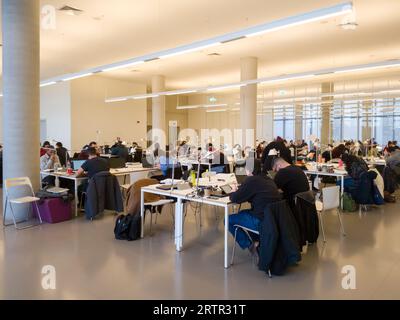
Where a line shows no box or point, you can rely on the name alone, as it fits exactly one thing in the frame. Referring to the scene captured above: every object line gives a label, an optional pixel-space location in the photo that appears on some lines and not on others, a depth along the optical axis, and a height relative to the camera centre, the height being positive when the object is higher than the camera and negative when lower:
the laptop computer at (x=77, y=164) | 5.88 -0.39
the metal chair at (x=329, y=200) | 4.05 -0.70
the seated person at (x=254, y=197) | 3.16 -0.52
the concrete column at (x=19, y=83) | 4.75 +0.79
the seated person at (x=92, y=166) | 5.12 -0.37
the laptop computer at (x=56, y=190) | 4.97 -0.70
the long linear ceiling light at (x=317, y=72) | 5.31 +1.24
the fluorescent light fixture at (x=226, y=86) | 8.12 +1.31
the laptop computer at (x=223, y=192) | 3.80 -0.57
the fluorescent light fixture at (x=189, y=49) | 4.42 +1.23
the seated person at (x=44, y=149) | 6.99 -0.16
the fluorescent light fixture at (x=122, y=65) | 5.66 +1.28
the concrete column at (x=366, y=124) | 12.92 +0.62
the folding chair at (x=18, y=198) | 4.56 -0.76
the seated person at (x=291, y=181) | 3.70 -0.43
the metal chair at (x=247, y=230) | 3.26 -0.85
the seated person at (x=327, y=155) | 7.79 -0.33
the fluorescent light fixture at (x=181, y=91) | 8.89 +1.27
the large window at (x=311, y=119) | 13.45 +0.86
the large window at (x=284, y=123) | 14.93 +0.79
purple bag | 4.84 -0.96
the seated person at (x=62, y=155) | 7.38 -0.30
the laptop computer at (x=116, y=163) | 6.35 -0.40
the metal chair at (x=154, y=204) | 4.33 -0.78
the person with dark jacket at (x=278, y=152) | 4.15 -0.16
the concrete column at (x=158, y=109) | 12.06 +1.12
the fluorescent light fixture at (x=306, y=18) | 3.22 +1.21
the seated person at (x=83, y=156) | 6.71 -0.29
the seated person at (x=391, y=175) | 6.56 -0.66
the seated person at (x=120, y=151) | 9.31 -0.27
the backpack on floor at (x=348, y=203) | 5.59 -1.00
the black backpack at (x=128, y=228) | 4.10 -1.03
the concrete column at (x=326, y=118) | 12.94 +0.86
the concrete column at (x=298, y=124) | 14.42 +0.68
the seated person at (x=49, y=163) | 6.03 -0.40
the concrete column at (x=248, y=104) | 9.34 +1.00
